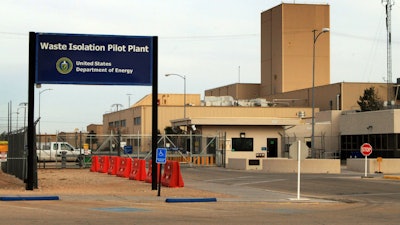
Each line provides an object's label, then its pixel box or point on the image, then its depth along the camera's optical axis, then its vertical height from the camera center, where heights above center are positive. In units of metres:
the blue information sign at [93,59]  24.47 +3.17
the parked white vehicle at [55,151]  51.75 -0.59
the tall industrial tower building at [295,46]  97.69 +14.84
